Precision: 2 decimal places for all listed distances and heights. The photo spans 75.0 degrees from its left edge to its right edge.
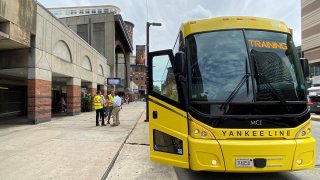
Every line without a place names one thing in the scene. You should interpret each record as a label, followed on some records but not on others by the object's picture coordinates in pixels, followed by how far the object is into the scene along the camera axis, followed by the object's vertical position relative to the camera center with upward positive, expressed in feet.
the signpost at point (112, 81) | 74.86 +5.23
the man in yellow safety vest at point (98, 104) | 32.61 -1.32
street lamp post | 41.35 +14.15
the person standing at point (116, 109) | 32.65 -2.11
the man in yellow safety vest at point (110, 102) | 34.40 -1.06
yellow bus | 10.42 -0.38
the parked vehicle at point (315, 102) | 56.90 -2.18
